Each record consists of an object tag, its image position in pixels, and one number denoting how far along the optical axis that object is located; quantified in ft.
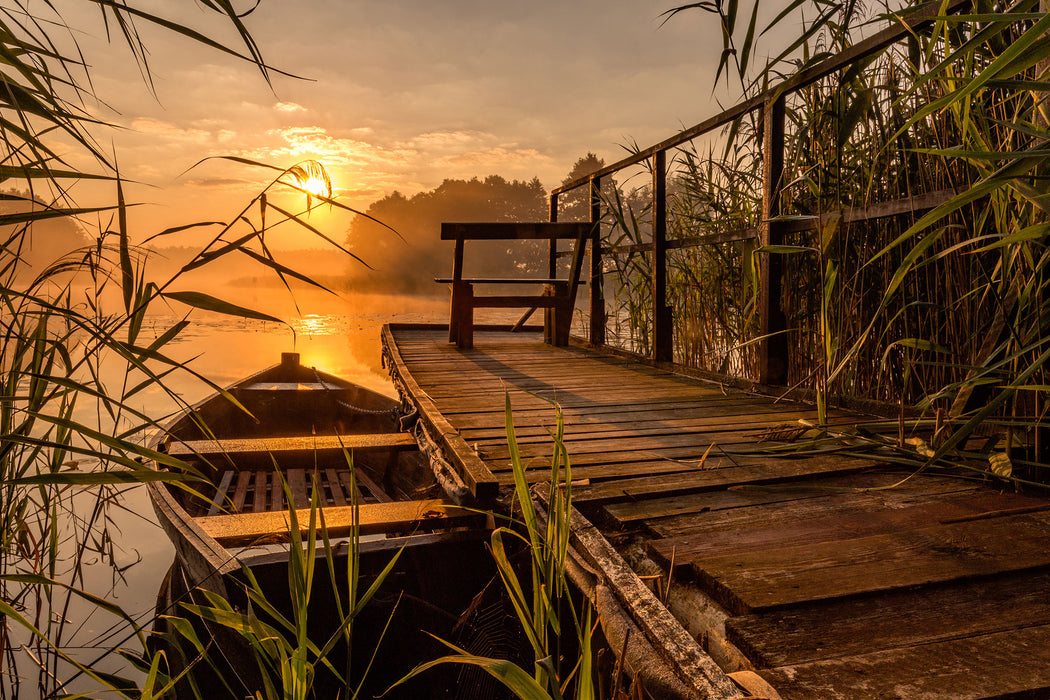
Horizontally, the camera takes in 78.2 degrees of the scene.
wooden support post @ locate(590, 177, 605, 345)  19.67
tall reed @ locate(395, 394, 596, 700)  2.85
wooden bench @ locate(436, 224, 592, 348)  18.56
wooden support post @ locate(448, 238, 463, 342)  18.58
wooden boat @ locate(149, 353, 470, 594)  6.76
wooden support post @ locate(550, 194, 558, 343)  20.51
